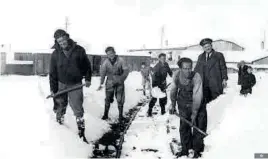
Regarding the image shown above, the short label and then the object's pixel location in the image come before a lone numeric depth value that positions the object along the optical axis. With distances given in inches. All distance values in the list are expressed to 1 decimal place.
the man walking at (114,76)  379.9
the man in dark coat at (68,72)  271.9
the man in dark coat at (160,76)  426.0
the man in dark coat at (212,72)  293.3
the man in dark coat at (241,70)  562.0
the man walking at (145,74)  697.6
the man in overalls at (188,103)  242.4
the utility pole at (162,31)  3235.7
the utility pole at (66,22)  2286.4
